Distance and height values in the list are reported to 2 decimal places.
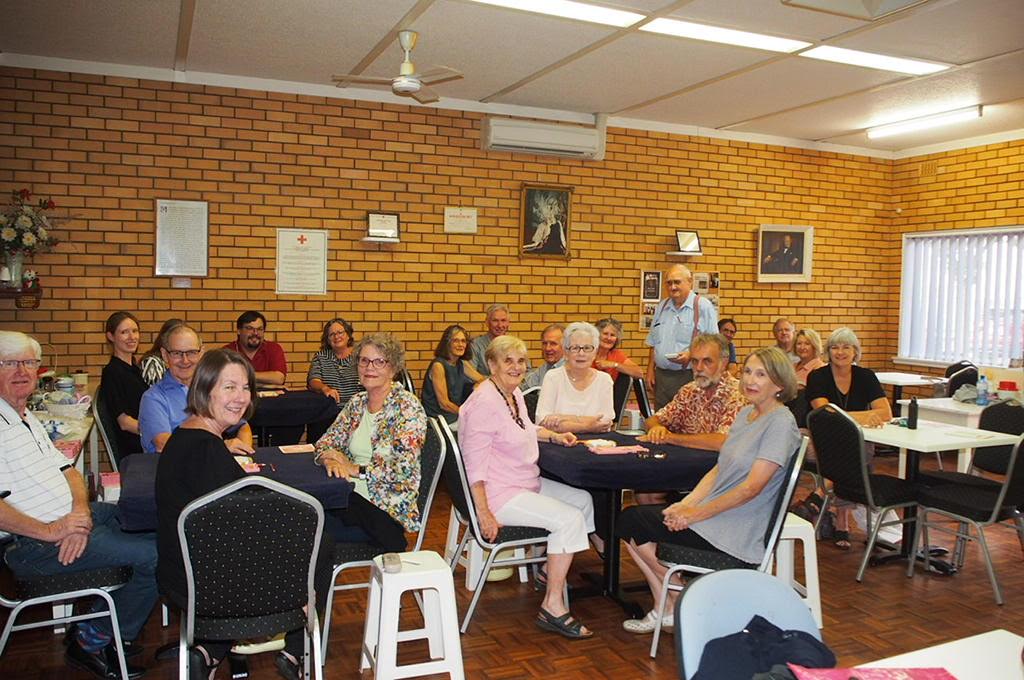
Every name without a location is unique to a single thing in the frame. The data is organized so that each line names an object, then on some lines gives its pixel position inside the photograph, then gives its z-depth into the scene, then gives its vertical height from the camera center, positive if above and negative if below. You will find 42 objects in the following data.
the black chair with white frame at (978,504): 4.28 -0.97
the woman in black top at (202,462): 2.60 -0.52
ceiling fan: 5.02 +1.37
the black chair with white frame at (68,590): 2.90 -1.06
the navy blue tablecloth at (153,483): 2.95 -0.70
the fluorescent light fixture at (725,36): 4.99 +1.71
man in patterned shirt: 4.19 -0.45
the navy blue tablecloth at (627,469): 3.66 -0.71
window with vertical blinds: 8.12 +0.24
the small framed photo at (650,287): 7.99 +0.23
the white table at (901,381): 7.89 -0.59
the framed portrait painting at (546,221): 7.44 +0.77
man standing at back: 6.28 -0.14
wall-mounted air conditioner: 7.05 +1.45
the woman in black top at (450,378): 6.10 -0.55
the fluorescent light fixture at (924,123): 7.18 +1.77
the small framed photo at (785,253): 8.54 +0.63
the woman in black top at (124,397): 4.40 -0.55
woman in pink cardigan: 3.69 -0.76
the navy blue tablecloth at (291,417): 5.36 -0.77
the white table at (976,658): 1.76 -0.73
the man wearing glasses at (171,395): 3.91 -0.48
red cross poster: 6.63 +0.29
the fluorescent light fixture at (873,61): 5.50 +1.74
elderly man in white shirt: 2.98 -0.85
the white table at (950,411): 6.02 -0.67
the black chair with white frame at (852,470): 4.49 -0.84
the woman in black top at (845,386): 5.22 -0.44
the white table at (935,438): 4.45 -0.65
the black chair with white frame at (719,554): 3.29 -1.00
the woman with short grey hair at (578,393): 4.55 -0.48
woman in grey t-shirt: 3.34 -0.69
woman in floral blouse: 3.33 -0.63
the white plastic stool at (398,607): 3.01 -1.13
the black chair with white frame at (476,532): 3.63 -1.00
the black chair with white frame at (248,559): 2.40 -0.77
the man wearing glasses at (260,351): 6.12 -0.40
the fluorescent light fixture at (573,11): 4.64 +1.68
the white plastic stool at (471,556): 4.19 -1.28
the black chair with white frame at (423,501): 3.24 -0.83
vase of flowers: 5.36 +0.37
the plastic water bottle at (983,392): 6.31 -0.54
